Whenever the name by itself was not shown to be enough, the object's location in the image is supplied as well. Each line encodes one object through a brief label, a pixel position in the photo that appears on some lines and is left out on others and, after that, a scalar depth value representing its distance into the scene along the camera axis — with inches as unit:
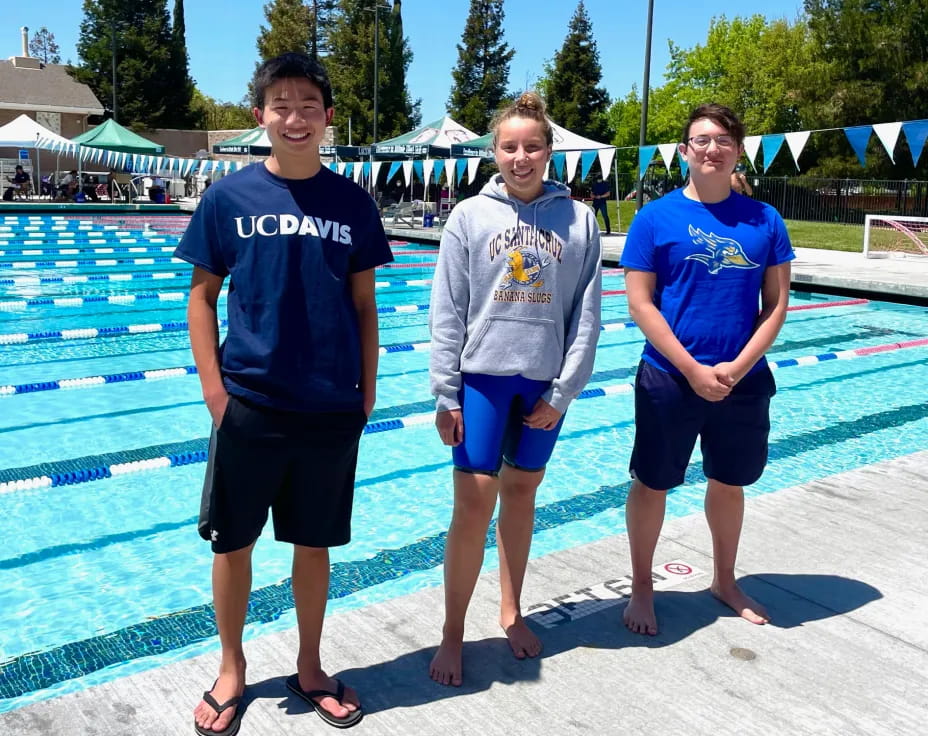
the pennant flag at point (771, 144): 535.0
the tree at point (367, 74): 2129.7
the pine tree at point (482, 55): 2385.6
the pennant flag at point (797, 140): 523.2
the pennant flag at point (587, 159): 695.1
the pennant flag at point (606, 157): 681.5
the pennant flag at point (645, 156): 637.9
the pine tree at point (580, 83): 2253.9
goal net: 691.4
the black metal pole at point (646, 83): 788.6
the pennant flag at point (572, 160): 702.4
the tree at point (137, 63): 2151.8
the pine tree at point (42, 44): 4136.3
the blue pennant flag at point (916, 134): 458.6
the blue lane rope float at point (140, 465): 176.4
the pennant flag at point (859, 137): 496.4
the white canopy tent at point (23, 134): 1029.2
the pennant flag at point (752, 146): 534.6
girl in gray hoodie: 97.7
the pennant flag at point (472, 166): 780.0
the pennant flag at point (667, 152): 618.5
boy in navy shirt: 84.9
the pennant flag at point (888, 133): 472.4
